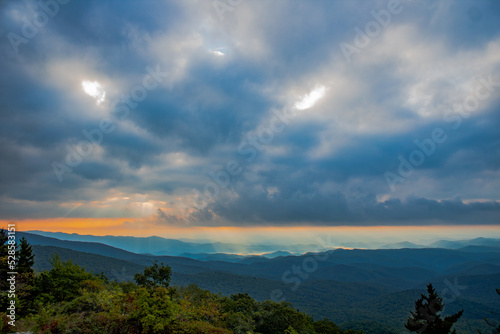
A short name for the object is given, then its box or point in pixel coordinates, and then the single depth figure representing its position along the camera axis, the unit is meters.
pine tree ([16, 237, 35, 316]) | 25.77
